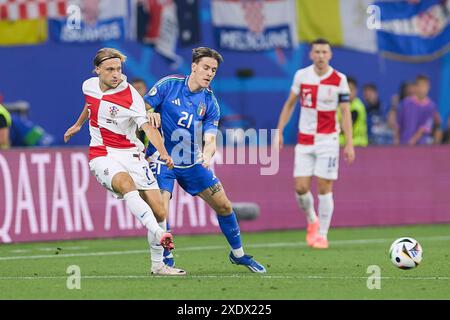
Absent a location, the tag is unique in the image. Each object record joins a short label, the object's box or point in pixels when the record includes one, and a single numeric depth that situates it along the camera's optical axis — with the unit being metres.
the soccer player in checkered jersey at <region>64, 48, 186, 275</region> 11.30
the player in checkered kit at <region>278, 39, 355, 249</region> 15.38
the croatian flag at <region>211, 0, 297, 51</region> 22.38
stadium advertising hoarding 16.19
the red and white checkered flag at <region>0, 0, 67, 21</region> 20.61
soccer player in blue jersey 11.77
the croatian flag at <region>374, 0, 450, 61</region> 23.94
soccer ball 11.44
